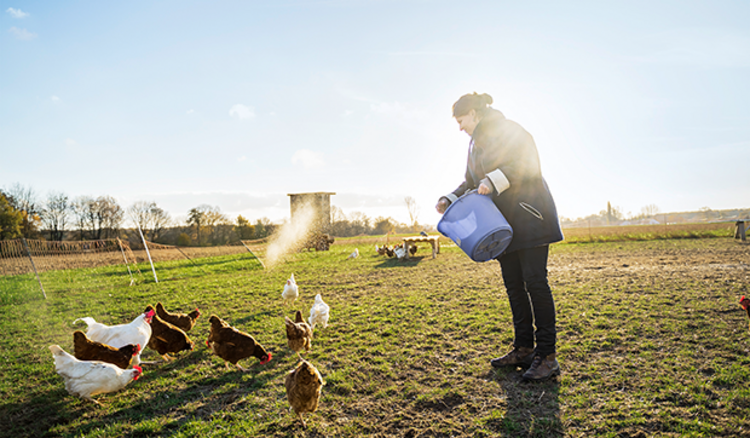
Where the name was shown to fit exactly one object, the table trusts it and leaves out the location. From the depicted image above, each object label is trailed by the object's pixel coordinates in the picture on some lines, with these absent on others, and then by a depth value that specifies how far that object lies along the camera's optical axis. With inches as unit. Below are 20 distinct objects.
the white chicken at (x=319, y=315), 190.2
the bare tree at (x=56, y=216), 1433.3
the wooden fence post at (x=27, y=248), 328.2
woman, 113.1
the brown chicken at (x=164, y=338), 158.2
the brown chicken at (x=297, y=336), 149.3
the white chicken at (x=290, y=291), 257.3
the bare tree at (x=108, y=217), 1483.8
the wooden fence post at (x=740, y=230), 724.7
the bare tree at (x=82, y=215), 1482.5
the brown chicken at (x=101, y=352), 129.2
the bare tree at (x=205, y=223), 1509.6
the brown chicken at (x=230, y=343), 143.8
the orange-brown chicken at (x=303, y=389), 99.3
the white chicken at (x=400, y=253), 561.0
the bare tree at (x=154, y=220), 1569.8
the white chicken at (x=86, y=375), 117.6
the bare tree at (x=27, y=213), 1238.3
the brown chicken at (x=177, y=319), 189.0
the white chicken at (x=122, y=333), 151.4
